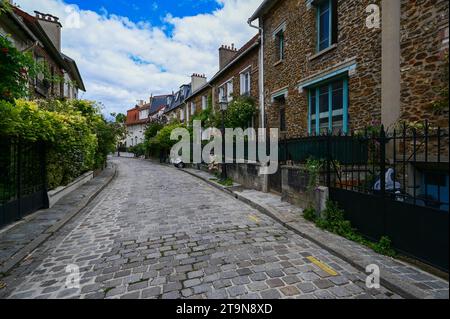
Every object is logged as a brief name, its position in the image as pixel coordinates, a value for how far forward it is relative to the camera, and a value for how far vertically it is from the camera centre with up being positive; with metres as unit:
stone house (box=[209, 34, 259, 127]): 12.51 +5.10
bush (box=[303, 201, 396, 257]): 3.53 -1.33
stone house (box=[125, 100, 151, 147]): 49.06 +7.61
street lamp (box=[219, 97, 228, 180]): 10.29 +0.36
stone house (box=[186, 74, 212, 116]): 19.49 +5.29
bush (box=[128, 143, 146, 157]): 38.98 +1.00
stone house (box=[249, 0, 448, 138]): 4.93 +2.62
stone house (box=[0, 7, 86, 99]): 9.38 +5.87
